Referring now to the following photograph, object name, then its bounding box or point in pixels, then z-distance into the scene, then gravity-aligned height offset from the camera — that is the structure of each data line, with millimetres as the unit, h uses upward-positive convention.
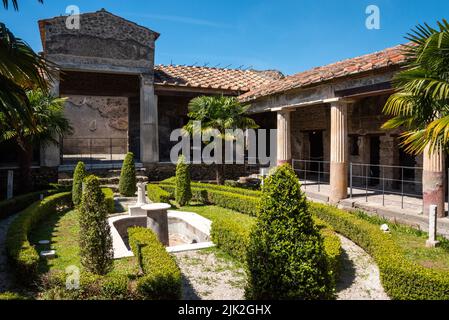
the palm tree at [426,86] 5148 +1036
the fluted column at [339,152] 11109 +61
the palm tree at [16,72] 3930 +1036
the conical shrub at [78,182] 11688 -871
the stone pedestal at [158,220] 8102 -1480
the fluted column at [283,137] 13711 +670
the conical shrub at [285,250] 4418 -1204
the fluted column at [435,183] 8320 -700
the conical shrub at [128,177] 13727 -839
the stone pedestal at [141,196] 11039 -1279
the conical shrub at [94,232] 5707 -1248
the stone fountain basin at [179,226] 9094 -1939
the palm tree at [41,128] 12695 +1049
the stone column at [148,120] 16172 +1618
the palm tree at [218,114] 13383 +1553
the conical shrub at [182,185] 12211 -1041
